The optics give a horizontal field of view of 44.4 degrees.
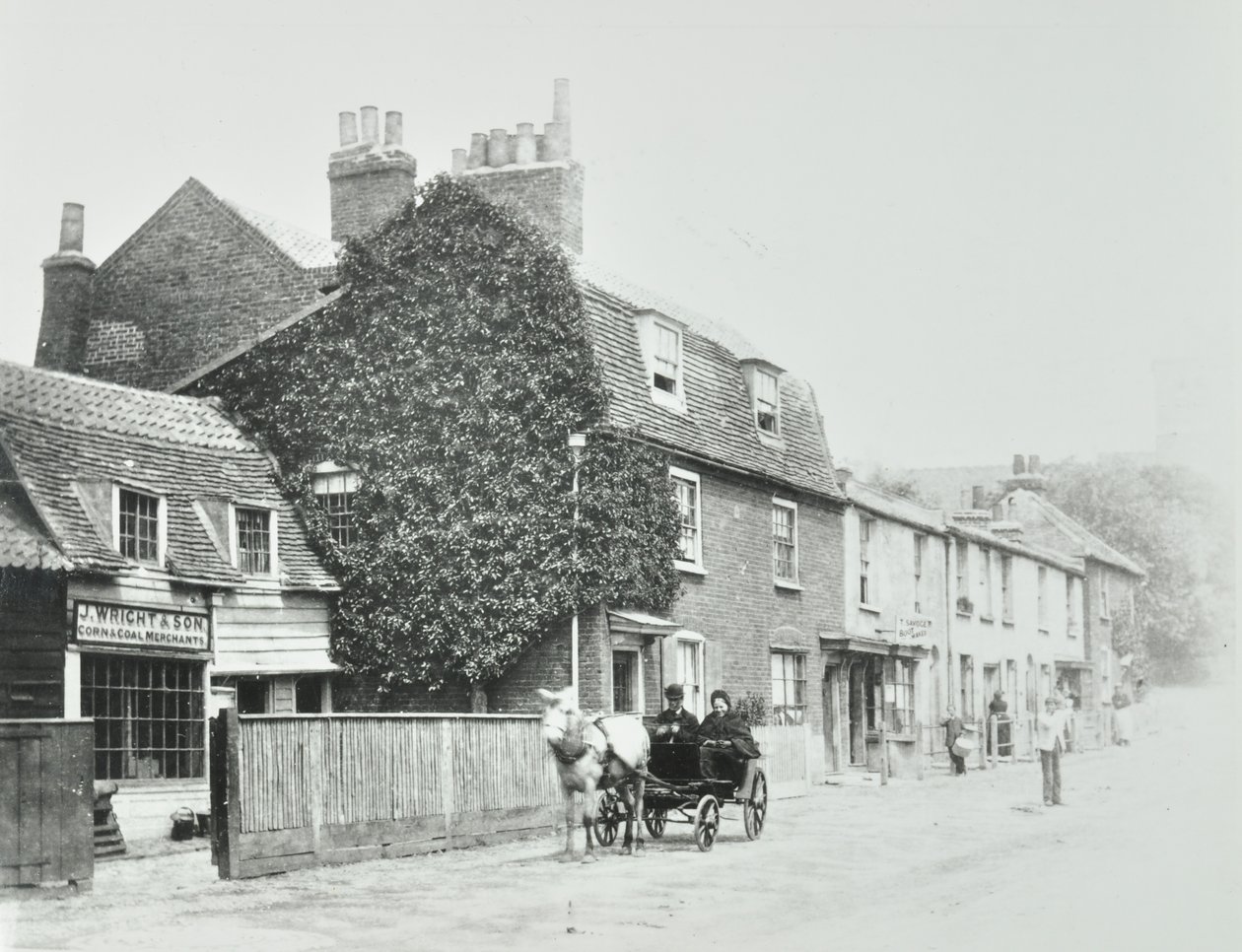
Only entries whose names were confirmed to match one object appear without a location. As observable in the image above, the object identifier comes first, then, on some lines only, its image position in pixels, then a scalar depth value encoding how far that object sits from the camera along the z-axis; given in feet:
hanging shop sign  95.09
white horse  49.19
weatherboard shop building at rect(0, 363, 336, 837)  60.59
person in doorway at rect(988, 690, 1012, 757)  109.29
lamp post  72.79
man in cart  55.06
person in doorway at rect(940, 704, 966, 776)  100.63
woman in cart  54.60
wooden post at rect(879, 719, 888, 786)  89.71
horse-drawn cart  53.72
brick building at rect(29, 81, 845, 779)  77.36
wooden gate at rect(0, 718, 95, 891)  39.65
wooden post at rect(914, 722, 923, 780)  95.96
